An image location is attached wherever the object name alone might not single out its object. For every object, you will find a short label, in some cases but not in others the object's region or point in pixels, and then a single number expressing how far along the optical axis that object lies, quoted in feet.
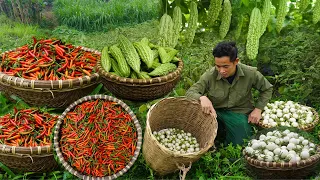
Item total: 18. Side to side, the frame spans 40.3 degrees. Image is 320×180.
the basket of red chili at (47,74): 13.15
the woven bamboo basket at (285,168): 11.22
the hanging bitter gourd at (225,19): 11.93
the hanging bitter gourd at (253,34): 11.59
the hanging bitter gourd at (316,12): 12.69
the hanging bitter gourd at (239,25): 13.69
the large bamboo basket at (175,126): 11.50
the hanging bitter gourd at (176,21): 11.95
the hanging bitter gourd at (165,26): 11.70
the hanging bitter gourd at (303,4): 11.89
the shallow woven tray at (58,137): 11.80
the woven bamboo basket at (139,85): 12.70
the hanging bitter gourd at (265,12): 11.50
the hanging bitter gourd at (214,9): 11.61
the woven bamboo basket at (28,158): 12.08
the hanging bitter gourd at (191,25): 11.94
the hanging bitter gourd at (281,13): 11.43
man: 13.70
